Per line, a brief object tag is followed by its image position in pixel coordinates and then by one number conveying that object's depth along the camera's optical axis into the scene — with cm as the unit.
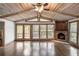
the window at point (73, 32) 408
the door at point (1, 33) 379
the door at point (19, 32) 579
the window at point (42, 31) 581
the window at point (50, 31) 581
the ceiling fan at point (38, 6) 238
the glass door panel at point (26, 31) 577
